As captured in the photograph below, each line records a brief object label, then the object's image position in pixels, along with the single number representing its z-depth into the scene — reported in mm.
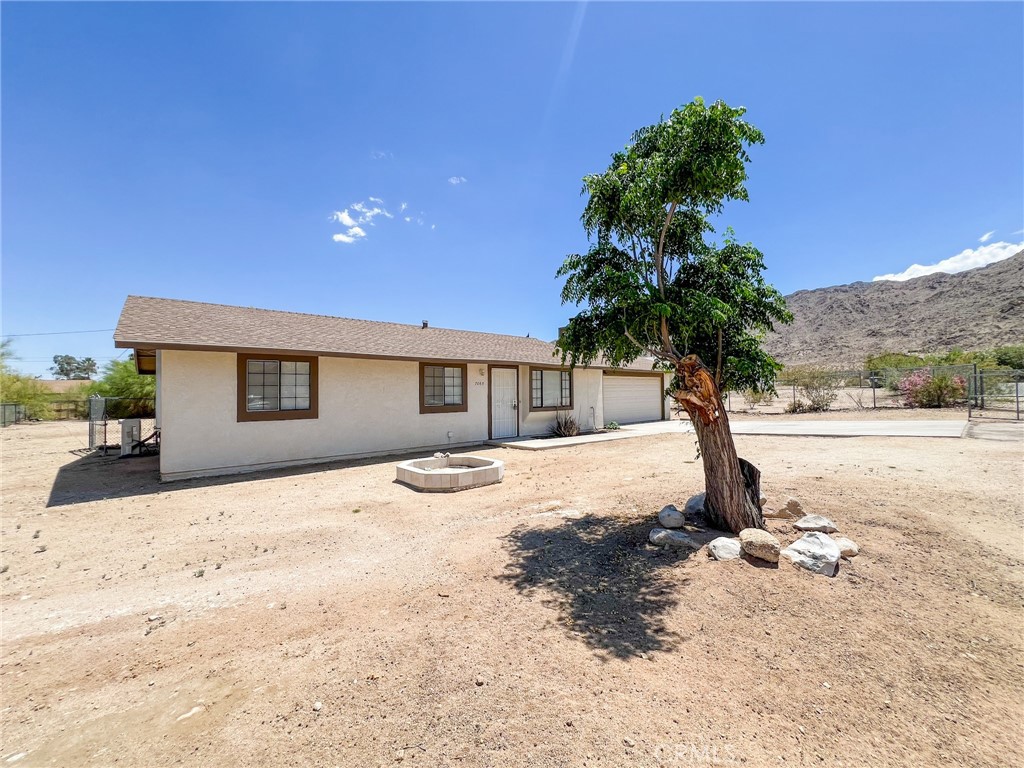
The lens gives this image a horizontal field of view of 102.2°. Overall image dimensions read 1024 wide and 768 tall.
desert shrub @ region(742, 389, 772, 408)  26666
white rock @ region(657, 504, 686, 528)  4859
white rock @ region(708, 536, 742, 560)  4051
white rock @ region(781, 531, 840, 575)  3801
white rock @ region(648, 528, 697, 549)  4434
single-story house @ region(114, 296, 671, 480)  8656
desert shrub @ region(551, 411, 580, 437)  14594
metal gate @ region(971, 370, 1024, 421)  16844
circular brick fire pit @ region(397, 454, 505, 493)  7473
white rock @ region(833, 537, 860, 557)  4125
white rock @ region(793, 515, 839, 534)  4561
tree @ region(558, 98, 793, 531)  4160
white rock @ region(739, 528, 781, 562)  3900
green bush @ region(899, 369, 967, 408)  20375
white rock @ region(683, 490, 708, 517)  5250
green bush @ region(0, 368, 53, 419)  23047
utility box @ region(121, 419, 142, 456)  12141
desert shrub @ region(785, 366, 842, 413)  22484
